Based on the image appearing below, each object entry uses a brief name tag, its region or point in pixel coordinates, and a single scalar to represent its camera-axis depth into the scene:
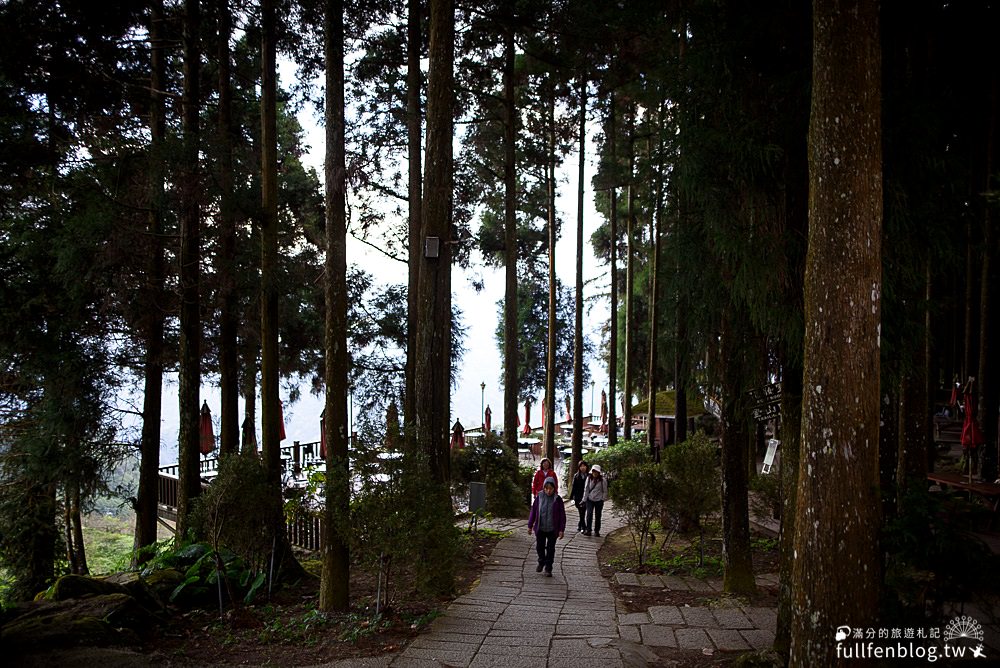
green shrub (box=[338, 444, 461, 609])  7.39
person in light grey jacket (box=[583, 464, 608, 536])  13.59
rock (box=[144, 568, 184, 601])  8.84
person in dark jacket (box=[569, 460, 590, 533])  14.13
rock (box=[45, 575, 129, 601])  7.95
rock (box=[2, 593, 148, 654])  6.54
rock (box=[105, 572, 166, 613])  8.14
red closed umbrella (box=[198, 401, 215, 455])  18.34
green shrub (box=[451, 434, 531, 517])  14.42
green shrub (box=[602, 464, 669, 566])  11.02
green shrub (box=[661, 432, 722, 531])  11.14
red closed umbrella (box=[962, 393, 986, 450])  12.76
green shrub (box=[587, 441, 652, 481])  18.73
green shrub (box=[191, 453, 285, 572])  8.25
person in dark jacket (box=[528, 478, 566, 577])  10.36
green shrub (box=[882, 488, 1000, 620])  4.88
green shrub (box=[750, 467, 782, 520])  12.46
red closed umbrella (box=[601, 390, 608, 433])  30.08
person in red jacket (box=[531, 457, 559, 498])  12.51
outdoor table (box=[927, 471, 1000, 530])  11.21
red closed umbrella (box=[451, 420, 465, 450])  17.38
